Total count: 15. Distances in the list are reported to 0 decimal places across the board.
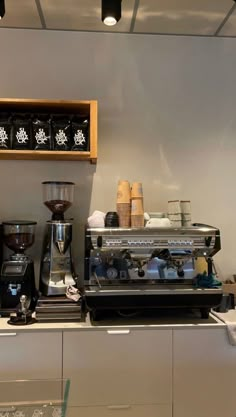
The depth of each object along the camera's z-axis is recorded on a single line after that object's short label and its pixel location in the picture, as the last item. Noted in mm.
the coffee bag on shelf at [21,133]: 2361
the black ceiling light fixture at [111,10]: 1890
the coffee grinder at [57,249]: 2248
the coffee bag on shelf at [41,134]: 2357
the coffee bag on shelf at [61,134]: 2373
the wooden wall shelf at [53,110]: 2326
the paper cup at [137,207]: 2242
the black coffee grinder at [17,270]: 2211
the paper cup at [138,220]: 2238
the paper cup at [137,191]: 2281
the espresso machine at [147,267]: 2090
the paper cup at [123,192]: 2273
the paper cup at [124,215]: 2254
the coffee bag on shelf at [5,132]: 2352
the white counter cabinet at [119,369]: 2018
